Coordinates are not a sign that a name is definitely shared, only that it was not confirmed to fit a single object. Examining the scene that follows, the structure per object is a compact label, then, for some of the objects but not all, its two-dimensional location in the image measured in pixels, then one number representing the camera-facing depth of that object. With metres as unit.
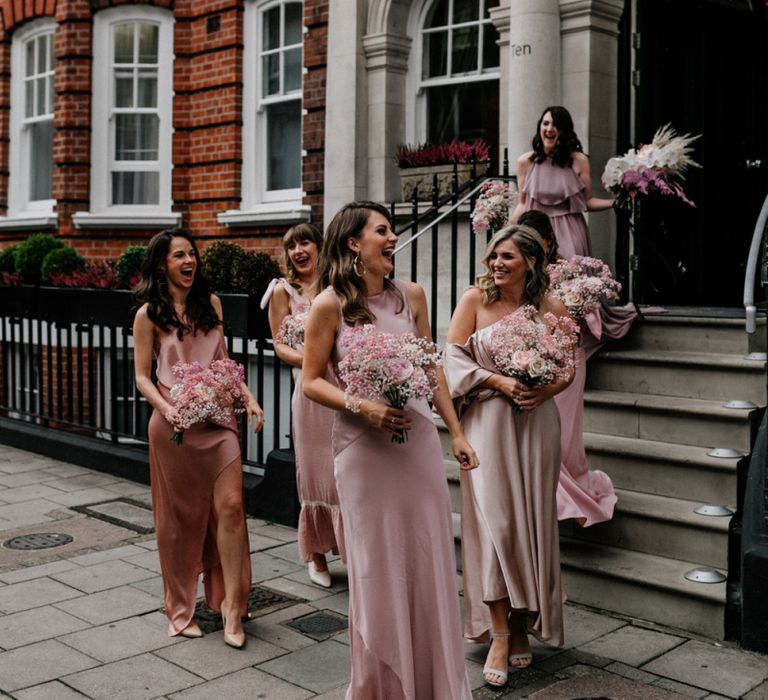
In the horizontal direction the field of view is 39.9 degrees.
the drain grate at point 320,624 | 5.03
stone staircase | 5.14
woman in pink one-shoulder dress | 4.51
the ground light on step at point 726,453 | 5.58
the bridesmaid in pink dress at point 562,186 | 6.92
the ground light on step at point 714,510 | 5.31
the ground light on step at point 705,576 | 5.00
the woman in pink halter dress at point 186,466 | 5.00
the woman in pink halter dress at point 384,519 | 3.68
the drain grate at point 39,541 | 6.64
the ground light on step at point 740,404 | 5.89
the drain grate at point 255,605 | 5.17
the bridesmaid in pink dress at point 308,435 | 5.67
